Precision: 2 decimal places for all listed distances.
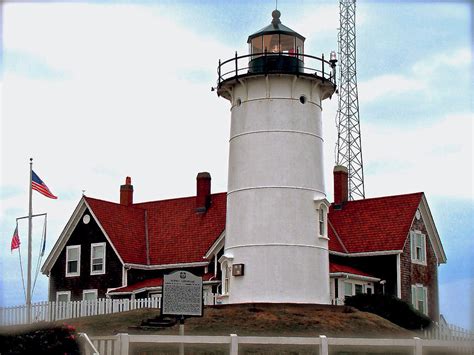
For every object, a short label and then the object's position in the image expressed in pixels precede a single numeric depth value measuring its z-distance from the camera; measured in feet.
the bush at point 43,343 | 60.75
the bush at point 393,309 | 111.86
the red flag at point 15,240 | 119.14
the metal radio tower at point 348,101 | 156.25
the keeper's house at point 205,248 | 128.16
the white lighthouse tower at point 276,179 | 107.14
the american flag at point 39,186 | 115.34
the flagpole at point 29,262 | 110.22
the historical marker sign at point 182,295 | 74.54
